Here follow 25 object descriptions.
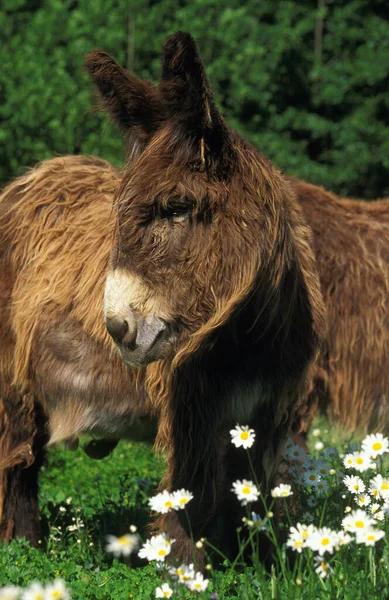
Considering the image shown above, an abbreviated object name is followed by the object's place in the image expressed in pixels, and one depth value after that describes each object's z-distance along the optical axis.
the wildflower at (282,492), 5.47
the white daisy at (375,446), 5.58
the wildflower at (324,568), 5.00
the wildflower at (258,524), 5.15
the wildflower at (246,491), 5.17
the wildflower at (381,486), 5.49
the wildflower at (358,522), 5.06
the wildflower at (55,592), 4.48
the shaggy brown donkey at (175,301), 6.16
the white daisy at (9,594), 4.16
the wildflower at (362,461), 5.62
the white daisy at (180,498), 5.28
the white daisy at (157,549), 5.19
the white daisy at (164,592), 5.21
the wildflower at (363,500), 5.86
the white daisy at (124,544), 4.98
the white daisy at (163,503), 5.30
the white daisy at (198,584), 5.03
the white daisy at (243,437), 5.66
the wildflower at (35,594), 4.43
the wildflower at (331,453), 7.59
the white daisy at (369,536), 4.95
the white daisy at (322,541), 4.91
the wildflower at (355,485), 5.89
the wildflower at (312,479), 6.68
